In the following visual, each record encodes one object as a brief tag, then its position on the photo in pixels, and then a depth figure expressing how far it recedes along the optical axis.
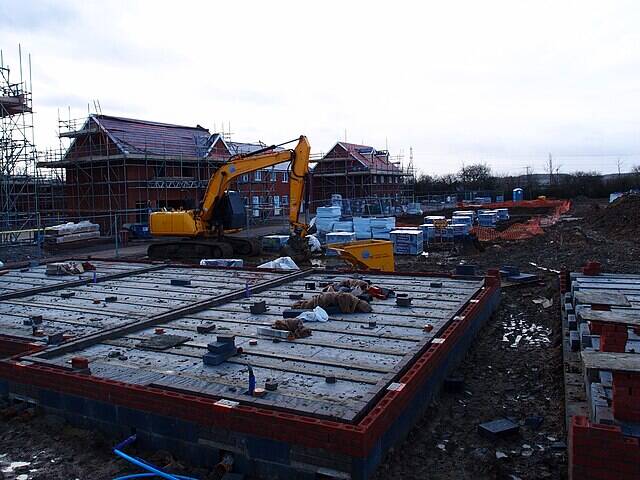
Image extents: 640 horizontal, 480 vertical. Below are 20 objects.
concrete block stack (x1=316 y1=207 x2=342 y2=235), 28.10
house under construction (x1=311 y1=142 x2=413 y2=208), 48.91
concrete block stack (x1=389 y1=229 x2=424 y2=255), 22.69
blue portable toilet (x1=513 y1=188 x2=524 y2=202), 60.11
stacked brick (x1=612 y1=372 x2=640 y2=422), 4.27
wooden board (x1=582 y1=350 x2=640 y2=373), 4.27
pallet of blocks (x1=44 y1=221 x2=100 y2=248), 26.34
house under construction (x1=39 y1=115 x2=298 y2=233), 31.70
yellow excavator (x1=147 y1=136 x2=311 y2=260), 20.27
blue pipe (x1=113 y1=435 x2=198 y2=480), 4.79
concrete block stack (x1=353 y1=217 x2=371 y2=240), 26.95
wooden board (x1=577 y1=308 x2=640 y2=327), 5.43
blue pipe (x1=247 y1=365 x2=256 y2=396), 5.44
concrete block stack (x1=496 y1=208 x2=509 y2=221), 37.88
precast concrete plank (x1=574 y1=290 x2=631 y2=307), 7.32
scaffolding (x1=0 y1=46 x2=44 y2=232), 26.78
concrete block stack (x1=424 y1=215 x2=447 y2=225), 27.41
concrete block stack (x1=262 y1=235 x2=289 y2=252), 23.56
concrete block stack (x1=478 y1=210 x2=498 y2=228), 33.12
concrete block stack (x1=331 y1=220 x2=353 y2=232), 26.82
